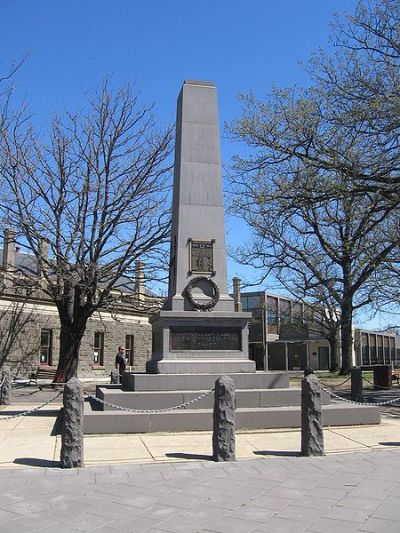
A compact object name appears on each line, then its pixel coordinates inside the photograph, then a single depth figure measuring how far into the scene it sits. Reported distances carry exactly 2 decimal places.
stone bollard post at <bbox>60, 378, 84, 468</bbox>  7.33
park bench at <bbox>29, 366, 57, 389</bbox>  26.88
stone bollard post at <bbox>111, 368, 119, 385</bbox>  20.11
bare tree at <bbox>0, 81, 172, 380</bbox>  21.89
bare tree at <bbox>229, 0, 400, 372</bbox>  15.93
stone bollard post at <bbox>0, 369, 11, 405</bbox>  15.95
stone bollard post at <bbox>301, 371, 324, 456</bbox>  8.05
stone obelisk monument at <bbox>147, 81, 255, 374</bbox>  12.14
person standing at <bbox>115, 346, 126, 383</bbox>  24.05
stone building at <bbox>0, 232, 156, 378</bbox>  28.75
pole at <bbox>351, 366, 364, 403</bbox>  15.89
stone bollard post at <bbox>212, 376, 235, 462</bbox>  7.71
